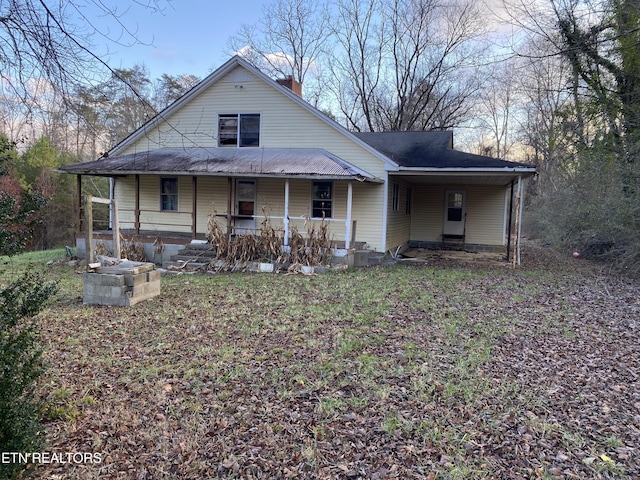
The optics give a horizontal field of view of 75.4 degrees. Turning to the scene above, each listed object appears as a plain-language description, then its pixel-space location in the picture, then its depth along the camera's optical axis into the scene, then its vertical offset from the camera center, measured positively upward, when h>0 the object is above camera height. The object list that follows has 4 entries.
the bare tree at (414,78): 27.05 +10.15
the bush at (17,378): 2.63 -1.13
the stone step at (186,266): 11.64 -1.36
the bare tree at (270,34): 29.67 +12.80
